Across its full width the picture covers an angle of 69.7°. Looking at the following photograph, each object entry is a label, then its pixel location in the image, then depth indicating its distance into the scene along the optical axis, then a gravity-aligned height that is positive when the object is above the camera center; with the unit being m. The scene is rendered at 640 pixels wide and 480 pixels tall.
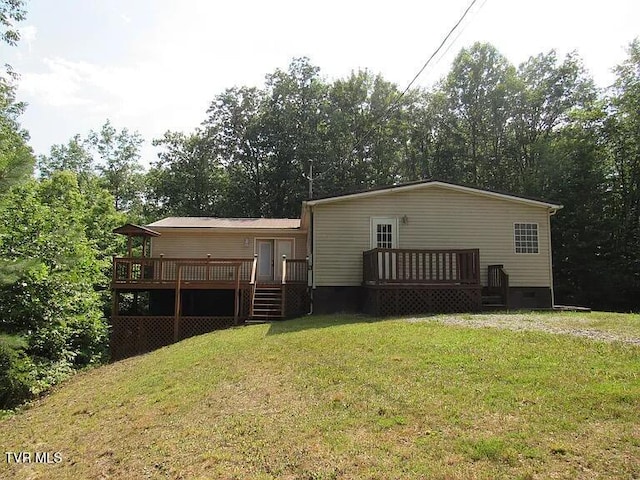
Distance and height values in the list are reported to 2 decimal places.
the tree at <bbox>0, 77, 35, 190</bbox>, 6.50 +1.61
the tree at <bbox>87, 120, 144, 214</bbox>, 38.12 +9.74
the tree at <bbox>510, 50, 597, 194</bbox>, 29.27 +11.73
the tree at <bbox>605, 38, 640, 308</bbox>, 22.77 +6.68
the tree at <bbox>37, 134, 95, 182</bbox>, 37.06 +9.66
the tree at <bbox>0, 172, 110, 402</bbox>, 11.71 -0.50
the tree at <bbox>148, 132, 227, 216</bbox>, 34.94 +7.70
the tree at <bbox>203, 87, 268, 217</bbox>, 35.81 +10.60
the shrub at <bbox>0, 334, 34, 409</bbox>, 10.12 -2.32
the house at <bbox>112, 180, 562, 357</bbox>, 14.30 +0.79
